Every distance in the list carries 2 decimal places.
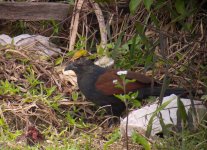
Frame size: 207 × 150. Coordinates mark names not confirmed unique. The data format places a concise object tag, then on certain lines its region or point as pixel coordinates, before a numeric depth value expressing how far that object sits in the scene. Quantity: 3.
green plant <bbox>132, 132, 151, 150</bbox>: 8.33
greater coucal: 10.90
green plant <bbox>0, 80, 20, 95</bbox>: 11.46
